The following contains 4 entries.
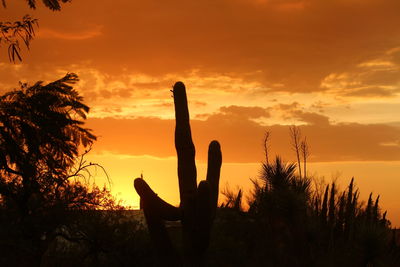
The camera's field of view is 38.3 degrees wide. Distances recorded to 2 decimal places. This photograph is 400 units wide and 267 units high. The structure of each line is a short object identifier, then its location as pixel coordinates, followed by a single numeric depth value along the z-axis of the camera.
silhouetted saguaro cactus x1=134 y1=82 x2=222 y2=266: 15.34
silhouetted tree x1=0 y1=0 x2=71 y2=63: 18.25
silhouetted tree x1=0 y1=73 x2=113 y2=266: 18.58
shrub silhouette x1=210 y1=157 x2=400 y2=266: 17.45
